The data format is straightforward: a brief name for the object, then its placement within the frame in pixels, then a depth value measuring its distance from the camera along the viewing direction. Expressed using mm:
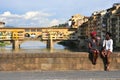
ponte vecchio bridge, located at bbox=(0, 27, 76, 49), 117312
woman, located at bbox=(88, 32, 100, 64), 16250
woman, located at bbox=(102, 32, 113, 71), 16359
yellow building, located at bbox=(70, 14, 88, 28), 182000
